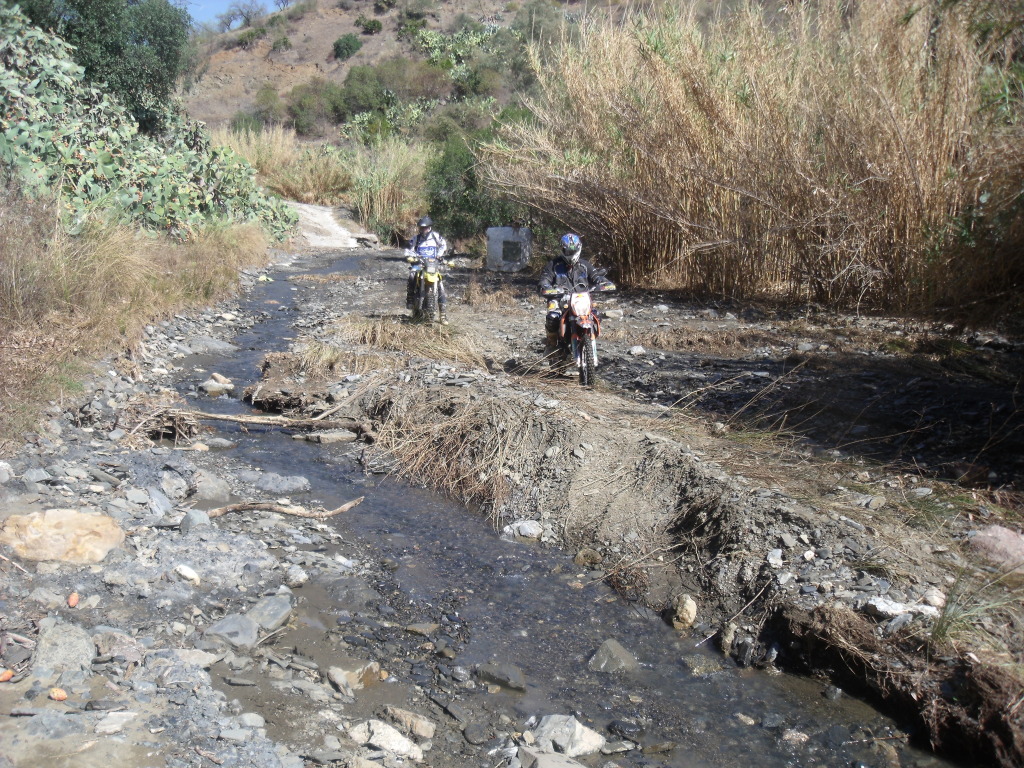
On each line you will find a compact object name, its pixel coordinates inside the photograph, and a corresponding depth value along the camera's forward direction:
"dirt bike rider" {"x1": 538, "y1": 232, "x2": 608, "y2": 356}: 7.87
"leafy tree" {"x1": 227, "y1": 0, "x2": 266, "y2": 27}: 63.22
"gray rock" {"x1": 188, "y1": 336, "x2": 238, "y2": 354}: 9.71
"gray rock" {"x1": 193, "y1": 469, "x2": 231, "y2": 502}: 5.53
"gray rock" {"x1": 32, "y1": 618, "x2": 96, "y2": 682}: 3.33
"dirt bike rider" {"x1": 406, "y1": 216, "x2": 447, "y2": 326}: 10.42
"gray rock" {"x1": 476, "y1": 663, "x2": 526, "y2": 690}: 3.96
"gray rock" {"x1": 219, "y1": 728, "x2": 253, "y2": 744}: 3.14
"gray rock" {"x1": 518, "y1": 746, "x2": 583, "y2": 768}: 3.31
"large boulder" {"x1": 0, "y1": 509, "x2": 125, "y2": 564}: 4.13
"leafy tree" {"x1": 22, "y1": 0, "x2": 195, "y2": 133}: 14.72
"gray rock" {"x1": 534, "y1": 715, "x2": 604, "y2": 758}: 3.51
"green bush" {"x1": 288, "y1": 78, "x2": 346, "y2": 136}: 42.34
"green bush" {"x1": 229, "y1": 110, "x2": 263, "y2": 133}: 30.14
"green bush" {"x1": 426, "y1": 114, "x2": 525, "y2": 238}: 17.97
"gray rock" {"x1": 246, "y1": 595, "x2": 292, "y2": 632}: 4.05
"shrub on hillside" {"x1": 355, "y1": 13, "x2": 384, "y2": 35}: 55.69
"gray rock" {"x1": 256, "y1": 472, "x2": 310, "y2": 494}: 5.90
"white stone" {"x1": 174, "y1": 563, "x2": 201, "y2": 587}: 4.27
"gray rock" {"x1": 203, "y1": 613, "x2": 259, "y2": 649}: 3.85
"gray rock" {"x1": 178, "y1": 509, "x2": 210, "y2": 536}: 4.82
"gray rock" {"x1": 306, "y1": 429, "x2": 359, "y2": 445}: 7.05
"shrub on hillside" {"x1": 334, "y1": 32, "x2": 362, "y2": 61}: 53.03
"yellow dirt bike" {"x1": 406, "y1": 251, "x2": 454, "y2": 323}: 10.31
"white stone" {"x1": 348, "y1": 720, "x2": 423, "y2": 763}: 3.33
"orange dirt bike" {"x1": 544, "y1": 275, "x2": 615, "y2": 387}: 7.63
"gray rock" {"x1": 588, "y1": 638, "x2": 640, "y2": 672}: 4.17
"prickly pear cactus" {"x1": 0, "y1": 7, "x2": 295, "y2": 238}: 10.84
